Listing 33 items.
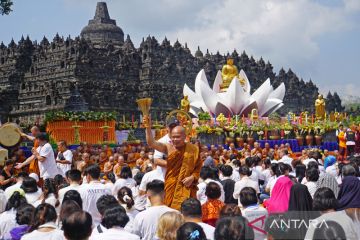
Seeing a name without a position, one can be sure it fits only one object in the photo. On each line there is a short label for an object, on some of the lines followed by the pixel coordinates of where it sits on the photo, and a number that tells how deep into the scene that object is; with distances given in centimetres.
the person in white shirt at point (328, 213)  486
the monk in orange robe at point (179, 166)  713
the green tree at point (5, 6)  2138
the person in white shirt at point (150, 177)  821
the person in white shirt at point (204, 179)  781
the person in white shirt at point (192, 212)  551
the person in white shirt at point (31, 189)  741
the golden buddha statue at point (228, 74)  3714
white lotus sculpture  3494
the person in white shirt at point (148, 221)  567
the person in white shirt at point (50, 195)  700
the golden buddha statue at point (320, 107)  3240
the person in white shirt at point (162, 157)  745
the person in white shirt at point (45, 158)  998
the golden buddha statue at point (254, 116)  2784
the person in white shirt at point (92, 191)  708
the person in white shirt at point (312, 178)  804
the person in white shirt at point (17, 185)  796
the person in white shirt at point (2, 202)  718
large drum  1432
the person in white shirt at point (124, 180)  877
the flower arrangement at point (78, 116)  2069
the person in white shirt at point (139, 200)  827
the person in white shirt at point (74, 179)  732
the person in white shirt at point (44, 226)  483
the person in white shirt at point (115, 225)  508
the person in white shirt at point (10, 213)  613
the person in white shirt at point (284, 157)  1190
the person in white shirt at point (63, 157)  1146
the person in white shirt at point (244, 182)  837
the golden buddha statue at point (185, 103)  3187
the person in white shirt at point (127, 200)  687
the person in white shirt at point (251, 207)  599
